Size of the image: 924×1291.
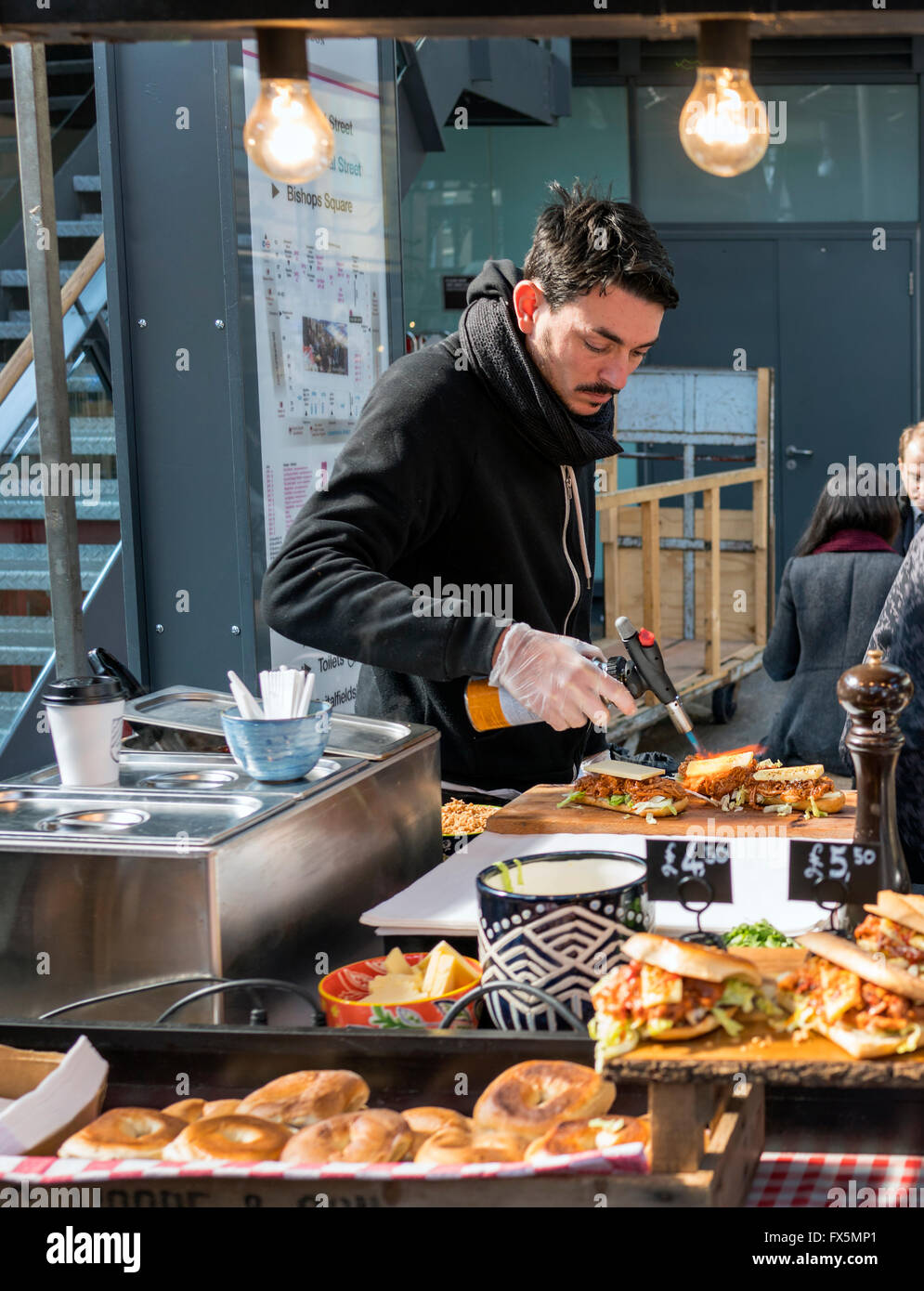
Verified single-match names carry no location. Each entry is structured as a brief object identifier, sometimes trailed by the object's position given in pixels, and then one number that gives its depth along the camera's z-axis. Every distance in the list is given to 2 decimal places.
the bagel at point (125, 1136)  1.85
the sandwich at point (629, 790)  2.82
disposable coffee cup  2.33
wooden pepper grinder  2.00
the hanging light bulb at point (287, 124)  1.90
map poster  4.27
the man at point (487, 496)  2.70
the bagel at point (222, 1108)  1.90
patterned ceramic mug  2.01
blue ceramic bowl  2.34
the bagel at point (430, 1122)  1.86
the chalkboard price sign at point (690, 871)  1.98
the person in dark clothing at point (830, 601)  5.38
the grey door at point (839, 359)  11.53
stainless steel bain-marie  2.13
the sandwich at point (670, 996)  1.81
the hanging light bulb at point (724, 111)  1.87
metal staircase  5.58
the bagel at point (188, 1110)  1.90
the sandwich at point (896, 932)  1.86
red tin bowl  2.07
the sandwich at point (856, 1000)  1.80
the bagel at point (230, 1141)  1.82
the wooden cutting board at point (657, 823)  2.73
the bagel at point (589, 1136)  1.82
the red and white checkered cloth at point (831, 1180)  1.89
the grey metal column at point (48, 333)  3.12
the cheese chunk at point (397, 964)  2.19
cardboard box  1.88
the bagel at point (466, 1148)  1.81
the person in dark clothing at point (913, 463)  4.67
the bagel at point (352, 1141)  1.82
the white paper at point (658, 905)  2.32
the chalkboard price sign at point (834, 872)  1.94
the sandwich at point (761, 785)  2.84
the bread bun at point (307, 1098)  1.89
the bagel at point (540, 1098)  1.86
